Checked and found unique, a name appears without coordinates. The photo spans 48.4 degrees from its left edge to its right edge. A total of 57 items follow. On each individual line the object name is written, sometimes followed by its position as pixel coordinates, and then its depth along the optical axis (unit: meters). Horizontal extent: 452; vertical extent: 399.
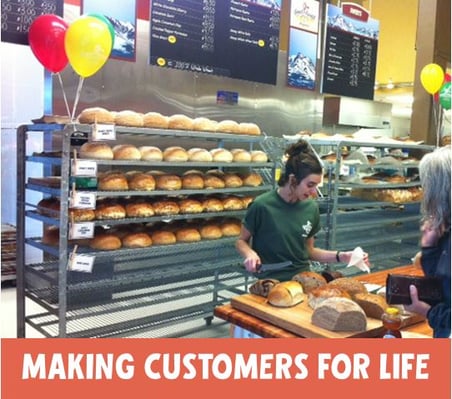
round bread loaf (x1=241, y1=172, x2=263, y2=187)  4.08
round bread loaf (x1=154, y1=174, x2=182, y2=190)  3.55
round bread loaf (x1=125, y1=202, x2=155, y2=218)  3.40
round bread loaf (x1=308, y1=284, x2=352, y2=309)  1.92
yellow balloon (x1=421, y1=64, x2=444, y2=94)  4.79
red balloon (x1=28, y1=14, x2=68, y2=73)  2.88
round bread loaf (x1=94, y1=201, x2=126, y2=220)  3.25
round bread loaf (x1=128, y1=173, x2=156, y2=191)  3.40
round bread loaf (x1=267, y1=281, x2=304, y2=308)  1.93
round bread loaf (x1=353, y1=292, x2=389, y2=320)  1.87
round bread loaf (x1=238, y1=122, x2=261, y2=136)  3.98
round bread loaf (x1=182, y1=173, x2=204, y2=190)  3.69
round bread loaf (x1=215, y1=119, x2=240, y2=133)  3.82
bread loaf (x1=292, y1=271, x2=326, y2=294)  2.13
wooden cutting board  1.72
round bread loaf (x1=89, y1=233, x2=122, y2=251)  3.30
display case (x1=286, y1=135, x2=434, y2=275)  4.39
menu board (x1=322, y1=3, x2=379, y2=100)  5.27
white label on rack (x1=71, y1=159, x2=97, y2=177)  2.89
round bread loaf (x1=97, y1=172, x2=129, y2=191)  3.27
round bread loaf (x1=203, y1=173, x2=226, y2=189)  3.81
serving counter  1.78
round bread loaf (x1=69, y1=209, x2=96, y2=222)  3.12
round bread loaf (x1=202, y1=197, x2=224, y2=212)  3.80
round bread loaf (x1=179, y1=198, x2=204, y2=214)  3.66
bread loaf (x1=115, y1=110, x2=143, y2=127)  3.28
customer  1.39
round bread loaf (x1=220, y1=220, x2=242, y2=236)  3.93
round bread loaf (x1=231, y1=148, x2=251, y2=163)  4.00
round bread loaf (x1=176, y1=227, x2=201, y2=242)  3.68
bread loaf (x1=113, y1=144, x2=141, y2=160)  3.35
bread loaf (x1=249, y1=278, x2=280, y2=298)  2.05
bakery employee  2.61
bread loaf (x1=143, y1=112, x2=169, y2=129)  3.43
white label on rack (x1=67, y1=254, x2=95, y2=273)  2.92
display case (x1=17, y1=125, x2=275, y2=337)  2.96
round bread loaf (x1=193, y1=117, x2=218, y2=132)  3.71
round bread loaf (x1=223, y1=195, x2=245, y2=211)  3.93
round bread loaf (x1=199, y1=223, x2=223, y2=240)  3.82
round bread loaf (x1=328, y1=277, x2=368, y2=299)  2.04
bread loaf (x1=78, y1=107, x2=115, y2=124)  3.15
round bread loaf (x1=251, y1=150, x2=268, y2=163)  4.12
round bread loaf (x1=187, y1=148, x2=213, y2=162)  3.72
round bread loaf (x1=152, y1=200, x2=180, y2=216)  3.52
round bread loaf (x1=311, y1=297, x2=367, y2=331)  1.71
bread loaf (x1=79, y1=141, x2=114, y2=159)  3.17
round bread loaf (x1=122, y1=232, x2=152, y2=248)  3.40
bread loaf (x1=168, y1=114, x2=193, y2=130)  3.58
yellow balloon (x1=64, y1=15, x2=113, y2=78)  2.71
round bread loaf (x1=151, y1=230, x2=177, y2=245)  3.55
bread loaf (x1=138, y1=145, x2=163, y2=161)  3.47
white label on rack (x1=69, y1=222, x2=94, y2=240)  2.94
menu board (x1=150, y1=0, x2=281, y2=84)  4.09
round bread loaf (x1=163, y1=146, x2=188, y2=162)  3.58
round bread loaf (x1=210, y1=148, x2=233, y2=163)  3.86
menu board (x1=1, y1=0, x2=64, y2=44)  3.38
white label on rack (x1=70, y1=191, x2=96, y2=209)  2.91
